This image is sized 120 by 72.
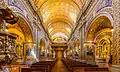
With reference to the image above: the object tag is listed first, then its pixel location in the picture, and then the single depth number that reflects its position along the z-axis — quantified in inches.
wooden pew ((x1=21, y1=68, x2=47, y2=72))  156.2
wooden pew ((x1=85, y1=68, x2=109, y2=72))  178.5
